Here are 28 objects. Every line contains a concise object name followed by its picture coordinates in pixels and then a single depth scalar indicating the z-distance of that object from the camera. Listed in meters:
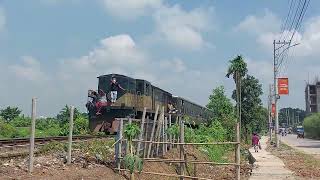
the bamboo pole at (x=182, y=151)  13.35
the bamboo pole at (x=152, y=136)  15.22
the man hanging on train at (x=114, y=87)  29.27
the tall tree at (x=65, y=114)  40.08
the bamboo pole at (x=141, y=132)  13.87
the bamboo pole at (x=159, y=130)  16.55
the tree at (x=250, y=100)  64.38
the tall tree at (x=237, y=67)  51.34
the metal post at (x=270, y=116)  57.54
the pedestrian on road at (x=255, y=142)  33.10
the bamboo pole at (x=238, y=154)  12.27
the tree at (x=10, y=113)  69.50
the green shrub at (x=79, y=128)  29.92
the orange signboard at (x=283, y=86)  39.12
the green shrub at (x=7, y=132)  31.47
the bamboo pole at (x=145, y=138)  14.69
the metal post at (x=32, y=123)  10.56
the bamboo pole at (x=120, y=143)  13.48
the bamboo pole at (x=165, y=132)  18.47
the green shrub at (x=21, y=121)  54.94
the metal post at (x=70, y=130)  12.21
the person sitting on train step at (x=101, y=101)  28.89
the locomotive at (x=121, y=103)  28.67
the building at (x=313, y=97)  124.38
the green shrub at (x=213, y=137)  22.25
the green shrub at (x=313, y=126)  85.82
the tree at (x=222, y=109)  44.00
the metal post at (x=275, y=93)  40.82
